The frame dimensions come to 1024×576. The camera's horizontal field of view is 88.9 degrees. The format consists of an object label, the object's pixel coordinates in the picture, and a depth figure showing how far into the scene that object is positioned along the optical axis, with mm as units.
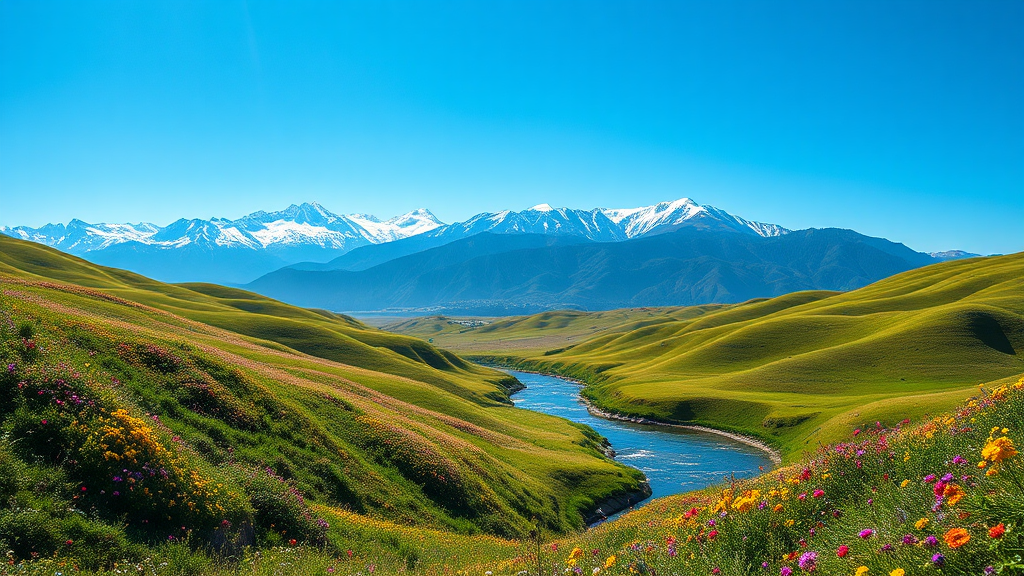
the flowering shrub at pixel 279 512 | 18703
